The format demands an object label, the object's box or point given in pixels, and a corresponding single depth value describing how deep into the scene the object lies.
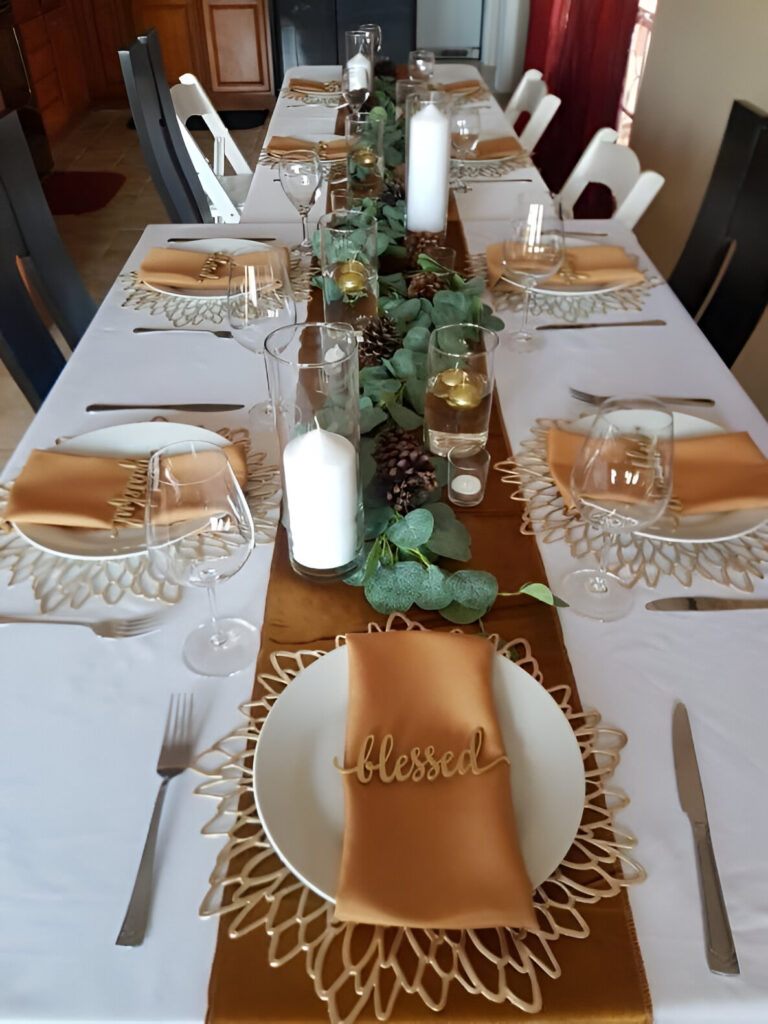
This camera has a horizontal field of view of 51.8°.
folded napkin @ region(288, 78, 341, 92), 2.59
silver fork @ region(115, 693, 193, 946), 0.52
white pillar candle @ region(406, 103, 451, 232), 1.36
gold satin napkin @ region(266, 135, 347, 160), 1.95
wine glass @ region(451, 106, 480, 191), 1.77
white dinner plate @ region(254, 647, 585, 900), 0.54
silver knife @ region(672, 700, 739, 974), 0.51
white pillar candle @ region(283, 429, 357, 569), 0.70
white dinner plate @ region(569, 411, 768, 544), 0.81
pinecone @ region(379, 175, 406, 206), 1.60
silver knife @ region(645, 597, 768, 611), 0.75
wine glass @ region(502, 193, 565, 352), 1.19
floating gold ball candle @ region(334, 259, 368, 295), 1.13
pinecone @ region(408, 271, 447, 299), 1.19
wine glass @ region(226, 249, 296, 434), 1.06
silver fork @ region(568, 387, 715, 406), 1.06
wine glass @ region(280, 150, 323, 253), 1.37
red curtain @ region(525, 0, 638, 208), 3.15
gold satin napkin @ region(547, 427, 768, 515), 0.84
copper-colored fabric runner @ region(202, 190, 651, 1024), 0.48
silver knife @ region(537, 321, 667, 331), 1.25
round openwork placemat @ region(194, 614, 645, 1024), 0.48
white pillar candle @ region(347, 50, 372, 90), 2.19
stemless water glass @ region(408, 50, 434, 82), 2.49
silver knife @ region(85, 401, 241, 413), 1.03
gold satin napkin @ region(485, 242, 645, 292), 1.36
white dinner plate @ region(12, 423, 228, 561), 0.80
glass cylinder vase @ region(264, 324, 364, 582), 0.70
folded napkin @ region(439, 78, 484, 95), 2.58
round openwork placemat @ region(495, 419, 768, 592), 0.79
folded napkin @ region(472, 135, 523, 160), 2.00
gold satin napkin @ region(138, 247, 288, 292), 1.32
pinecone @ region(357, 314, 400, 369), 1.04
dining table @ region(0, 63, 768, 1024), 0.50
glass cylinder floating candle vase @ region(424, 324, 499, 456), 0.90
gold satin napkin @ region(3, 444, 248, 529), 0.81
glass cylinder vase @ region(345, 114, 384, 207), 1.60
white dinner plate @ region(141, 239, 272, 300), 1.44
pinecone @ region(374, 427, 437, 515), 0.79
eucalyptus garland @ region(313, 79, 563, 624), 0.73
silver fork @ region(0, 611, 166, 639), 0.73
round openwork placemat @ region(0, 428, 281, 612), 0.76
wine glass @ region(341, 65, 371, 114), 2.20
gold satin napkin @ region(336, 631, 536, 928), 0.50
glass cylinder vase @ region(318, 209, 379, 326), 1.13
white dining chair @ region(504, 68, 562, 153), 2.38
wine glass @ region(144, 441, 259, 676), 0.68
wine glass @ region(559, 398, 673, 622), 0.74
